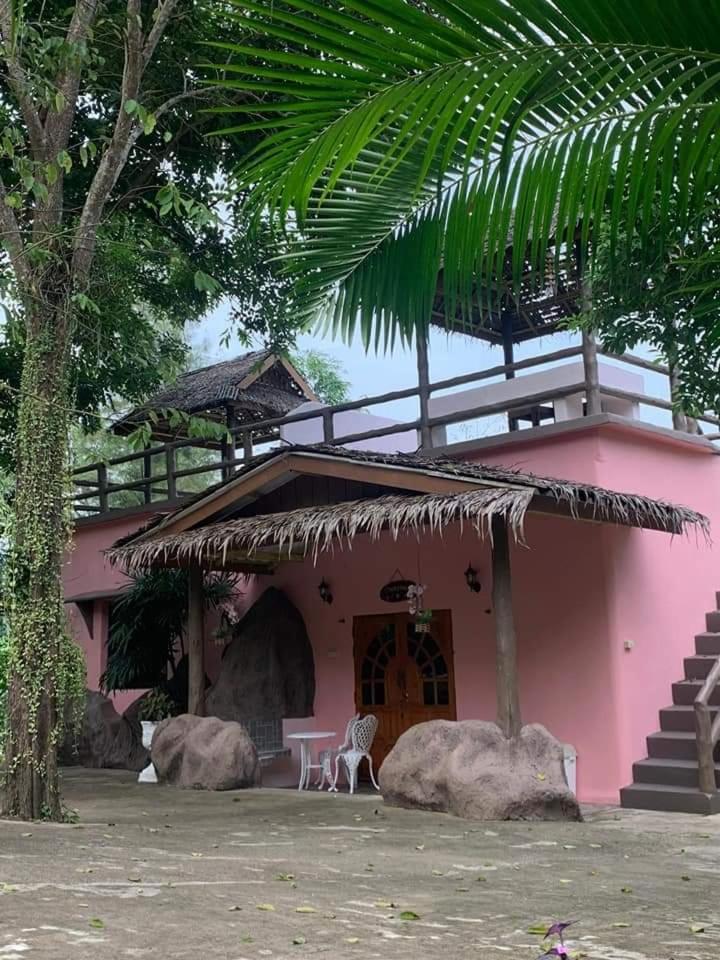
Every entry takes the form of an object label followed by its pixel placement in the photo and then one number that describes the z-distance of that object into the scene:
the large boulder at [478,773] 8.55
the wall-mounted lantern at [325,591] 12.65
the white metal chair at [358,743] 10.92
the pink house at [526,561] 9.55
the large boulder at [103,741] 13.75
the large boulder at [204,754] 10.95
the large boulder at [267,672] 12.46
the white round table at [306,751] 11.42
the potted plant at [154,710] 12.60
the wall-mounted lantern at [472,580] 11.13
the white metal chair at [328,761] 11.29
